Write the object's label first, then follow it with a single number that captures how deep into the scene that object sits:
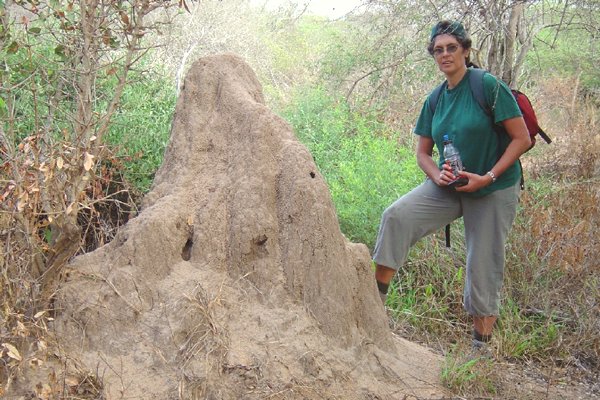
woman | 4.16
